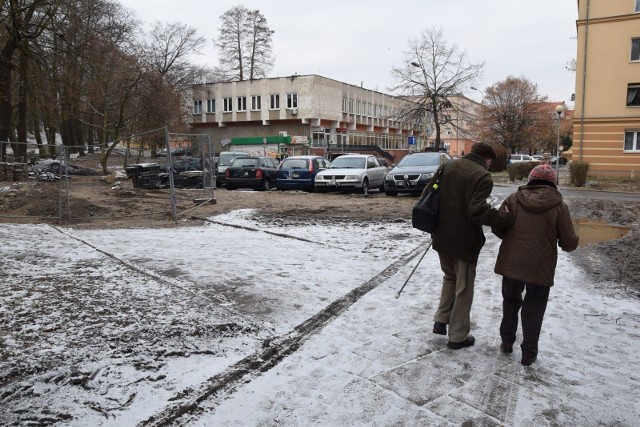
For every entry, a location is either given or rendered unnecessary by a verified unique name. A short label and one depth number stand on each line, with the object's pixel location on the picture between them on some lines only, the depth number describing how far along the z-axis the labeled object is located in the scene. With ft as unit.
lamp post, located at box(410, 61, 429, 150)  139.33
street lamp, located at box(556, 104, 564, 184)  90.94
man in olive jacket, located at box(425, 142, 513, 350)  13.79
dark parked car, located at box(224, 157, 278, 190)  68.90
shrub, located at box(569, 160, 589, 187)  83.05
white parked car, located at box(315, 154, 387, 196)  62.85
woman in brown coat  13.14
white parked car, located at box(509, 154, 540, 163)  184.14
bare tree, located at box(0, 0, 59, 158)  67.00
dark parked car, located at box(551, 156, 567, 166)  223.51
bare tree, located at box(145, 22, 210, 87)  180.86
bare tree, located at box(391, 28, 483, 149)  139.44
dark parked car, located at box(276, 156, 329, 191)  67.21
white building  185.98
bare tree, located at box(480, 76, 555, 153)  196.65
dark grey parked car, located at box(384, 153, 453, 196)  56.29
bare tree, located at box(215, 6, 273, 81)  192.85
